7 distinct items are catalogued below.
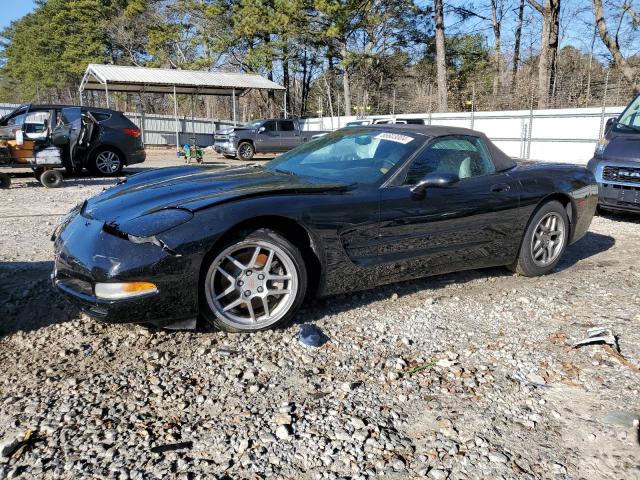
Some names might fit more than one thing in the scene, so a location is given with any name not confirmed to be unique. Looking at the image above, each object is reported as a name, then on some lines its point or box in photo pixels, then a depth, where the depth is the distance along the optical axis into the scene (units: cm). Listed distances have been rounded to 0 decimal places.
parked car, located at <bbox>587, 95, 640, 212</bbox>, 690
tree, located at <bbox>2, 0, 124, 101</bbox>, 3934
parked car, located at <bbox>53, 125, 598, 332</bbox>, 284
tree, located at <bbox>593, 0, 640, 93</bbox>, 2152
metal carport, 2238
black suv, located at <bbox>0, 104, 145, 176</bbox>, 1095
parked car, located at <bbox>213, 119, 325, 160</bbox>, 2016
